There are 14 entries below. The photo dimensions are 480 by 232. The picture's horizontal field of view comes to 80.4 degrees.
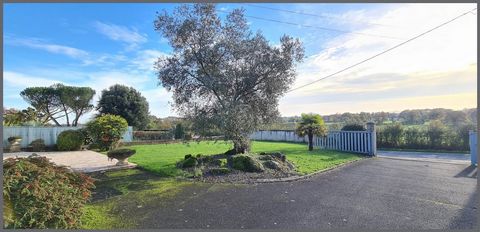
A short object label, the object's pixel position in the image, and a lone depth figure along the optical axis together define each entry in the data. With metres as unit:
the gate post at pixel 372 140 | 12.79
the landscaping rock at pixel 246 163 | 8.28
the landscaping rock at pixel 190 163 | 8.91
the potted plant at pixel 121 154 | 9.95
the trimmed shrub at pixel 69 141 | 17.61
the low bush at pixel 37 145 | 17.55
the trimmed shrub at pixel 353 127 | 14.06
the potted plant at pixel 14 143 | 16.77
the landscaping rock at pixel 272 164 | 8.59
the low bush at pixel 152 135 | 23.28
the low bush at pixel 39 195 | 3.58
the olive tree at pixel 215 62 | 9.62
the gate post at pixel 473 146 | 9.89
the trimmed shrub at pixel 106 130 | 17.31
